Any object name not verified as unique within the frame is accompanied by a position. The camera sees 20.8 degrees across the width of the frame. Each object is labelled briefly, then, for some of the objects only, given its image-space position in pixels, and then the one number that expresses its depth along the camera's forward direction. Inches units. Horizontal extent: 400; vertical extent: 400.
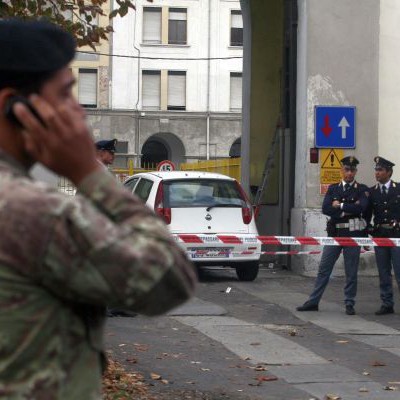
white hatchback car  645.3
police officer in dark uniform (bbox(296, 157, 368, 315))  520.7
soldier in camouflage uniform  81.9
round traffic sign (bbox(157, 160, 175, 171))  1323.8
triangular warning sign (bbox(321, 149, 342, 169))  694.5
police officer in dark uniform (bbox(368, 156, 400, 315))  526.3
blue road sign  694.5
